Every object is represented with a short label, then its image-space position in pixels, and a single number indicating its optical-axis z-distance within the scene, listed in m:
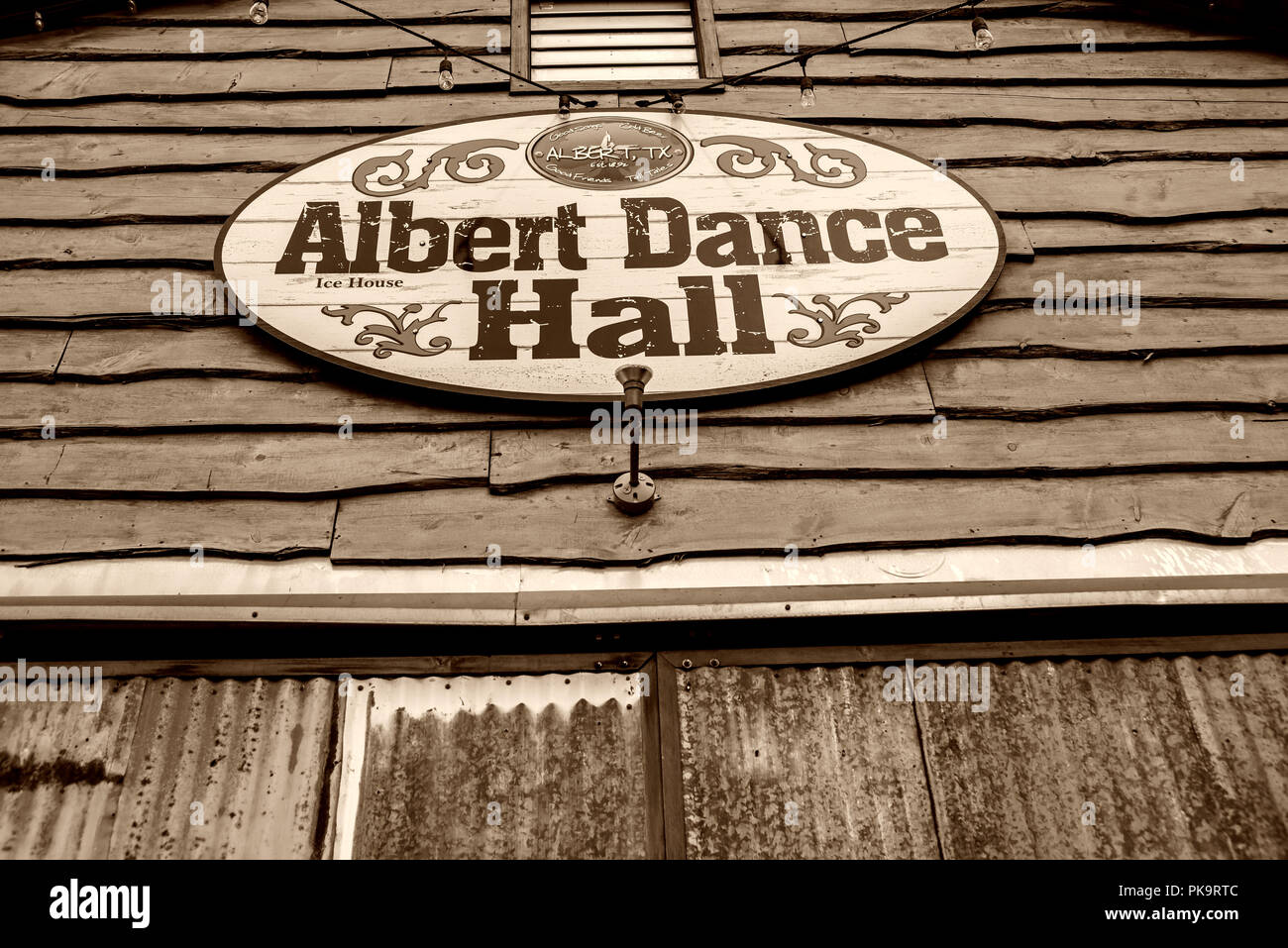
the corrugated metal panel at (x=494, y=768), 2.27
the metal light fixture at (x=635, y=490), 2.70
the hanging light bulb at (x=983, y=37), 3.44
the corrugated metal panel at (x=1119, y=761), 2.28
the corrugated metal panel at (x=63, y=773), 2.26
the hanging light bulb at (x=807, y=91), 3.64
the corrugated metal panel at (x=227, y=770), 2.26
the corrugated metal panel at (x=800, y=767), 2.29
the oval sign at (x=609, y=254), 3.03
